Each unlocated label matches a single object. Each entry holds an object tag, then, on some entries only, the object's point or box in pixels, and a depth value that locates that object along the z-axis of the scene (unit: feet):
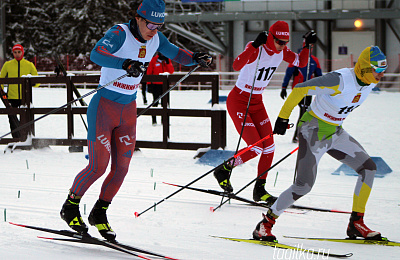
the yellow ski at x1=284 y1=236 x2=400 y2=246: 30.63
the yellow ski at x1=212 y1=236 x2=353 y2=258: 28.28
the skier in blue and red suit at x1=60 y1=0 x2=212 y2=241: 28.96
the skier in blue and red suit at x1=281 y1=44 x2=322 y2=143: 68.74
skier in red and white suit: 40.09
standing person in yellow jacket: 70.23
